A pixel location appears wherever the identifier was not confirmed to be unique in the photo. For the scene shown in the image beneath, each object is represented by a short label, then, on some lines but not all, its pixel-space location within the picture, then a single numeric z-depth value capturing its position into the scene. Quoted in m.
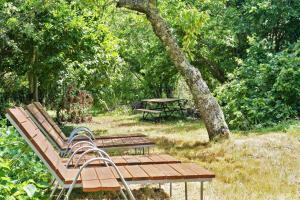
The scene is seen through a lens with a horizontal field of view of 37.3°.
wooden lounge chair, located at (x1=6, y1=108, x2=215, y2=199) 3.97
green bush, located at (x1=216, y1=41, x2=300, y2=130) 11.91
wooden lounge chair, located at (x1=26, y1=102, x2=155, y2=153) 6.53
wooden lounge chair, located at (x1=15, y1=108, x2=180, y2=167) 5.28
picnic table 17.16
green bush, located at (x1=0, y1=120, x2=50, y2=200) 3.74
